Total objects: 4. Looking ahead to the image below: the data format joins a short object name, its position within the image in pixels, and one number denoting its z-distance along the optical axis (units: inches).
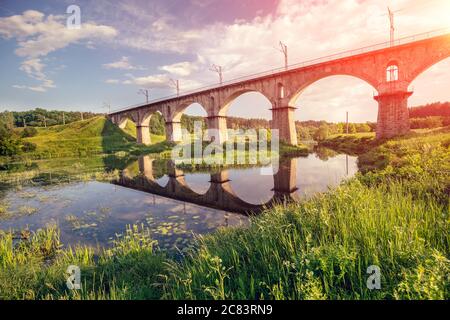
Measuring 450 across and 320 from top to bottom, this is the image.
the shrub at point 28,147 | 1585.9
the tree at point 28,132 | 2176.4
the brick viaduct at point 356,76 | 770.8
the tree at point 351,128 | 2651.1
